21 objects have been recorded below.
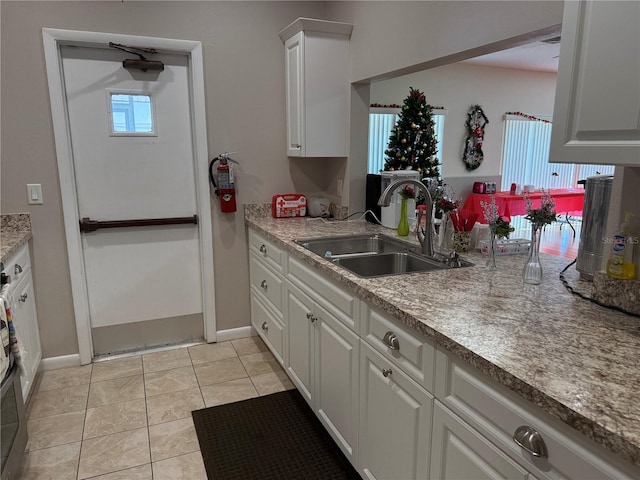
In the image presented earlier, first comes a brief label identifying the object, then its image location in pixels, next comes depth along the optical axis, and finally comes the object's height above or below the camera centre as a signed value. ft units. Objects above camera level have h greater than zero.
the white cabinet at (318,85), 9.48 +1.62
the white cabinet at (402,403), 3.20 -2.37
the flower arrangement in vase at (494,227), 6.07 -0.91
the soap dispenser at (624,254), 4.65 -0.98
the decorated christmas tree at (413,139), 15.28 +0.70
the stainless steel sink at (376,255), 6.89 -1.60
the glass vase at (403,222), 8.44 -1.16
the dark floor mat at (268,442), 6.72 -4.58
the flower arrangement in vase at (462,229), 7.10 -1.08
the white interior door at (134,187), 9.28 -0.60
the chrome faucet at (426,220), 6.73 -0.91
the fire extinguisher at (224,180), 10.00 -0.45
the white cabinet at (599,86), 3.62 +0.63
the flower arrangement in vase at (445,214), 7.25 -0.87
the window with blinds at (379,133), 18.62 +1.12
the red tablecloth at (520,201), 19.36 -1.81
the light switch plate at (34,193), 8.97 -0.67
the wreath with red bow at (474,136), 20.86 +1.10
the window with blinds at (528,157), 22.36 +0.15
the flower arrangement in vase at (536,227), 5.38 -0.80
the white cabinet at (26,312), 7.70 -2.80
